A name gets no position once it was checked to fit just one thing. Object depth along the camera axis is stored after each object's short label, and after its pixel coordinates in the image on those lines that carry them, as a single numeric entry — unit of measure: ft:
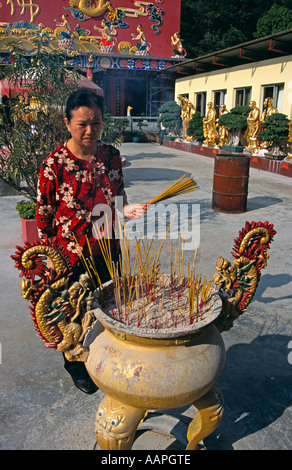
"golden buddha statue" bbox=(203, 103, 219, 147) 48.60
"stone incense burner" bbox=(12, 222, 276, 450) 5.02
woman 6.70
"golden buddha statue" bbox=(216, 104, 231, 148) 45.62
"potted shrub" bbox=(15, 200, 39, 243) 15.56
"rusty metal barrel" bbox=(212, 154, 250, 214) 20.89
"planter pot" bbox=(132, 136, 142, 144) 65.51
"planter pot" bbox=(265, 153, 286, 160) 35.70
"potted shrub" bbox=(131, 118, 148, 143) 65.45
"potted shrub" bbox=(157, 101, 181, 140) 59.93
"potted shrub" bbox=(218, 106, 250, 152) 41.93
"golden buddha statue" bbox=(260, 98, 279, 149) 38.51
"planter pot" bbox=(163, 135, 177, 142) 59.19
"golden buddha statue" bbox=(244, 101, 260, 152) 40.37
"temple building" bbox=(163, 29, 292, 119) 37.58
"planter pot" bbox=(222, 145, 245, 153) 42.29
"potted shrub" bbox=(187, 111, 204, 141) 52.49
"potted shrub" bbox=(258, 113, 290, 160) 35.53
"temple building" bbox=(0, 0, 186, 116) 66.49
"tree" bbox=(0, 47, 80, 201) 14.02
